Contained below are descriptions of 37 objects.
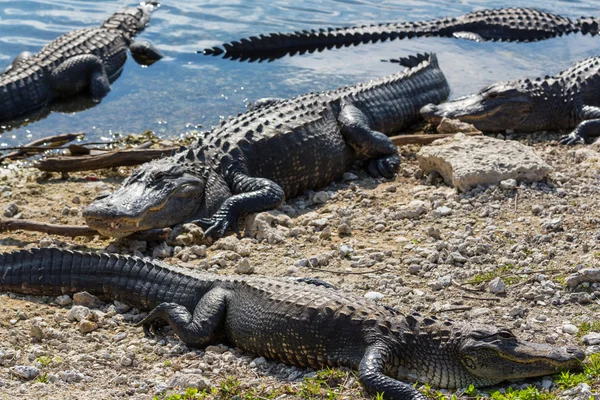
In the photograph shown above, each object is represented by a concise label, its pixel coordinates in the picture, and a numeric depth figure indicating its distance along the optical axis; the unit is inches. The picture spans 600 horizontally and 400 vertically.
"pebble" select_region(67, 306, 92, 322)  214.2
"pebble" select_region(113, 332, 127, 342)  208.0
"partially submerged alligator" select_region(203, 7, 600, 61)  566.9
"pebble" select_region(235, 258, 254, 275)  241.6
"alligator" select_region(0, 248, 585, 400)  177.5
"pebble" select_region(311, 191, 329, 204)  309.6
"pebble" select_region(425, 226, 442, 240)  253.9
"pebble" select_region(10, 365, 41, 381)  184.4
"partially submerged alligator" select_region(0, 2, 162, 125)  453.1
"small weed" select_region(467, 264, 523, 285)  219.6
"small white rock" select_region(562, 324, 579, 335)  191.2
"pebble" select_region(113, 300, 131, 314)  223.1
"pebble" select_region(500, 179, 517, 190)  280.4
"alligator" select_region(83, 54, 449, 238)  278.7
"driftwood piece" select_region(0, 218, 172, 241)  269.9
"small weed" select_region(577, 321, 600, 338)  190.2
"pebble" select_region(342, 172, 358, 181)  335.6
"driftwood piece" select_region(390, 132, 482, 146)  353.1
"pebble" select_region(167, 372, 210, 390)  179.0
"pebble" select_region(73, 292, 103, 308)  223.6
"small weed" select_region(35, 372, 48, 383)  183.0
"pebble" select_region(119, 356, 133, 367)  194.5
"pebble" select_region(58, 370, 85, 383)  184.5
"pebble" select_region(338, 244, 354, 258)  245.9
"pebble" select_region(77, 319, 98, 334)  209.2
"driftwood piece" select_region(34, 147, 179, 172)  327.3
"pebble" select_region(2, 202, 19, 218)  290.5
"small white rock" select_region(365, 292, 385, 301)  215.9
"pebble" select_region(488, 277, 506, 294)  214.1
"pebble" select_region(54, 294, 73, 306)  225.3
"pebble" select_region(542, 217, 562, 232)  249.9
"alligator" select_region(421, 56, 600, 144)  380.8
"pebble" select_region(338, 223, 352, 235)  265.6
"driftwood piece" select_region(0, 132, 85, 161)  356.3
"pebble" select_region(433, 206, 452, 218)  271.0
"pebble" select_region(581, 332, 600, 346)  184.7
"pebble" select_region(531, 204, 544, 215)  265.7
